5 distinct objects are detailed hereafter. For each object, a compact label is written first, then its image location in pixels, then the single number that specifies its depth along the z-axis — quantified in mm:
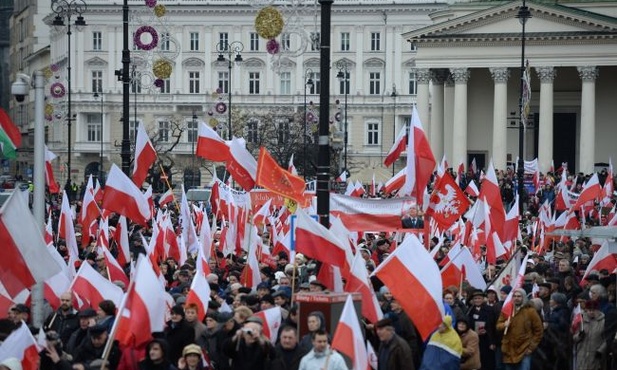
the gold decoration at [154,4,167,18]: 46972
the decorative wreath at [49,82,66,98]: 61875
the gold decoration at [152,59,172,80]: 44969
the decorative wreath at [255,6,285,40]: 37094
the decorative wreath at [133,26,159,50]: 44938
